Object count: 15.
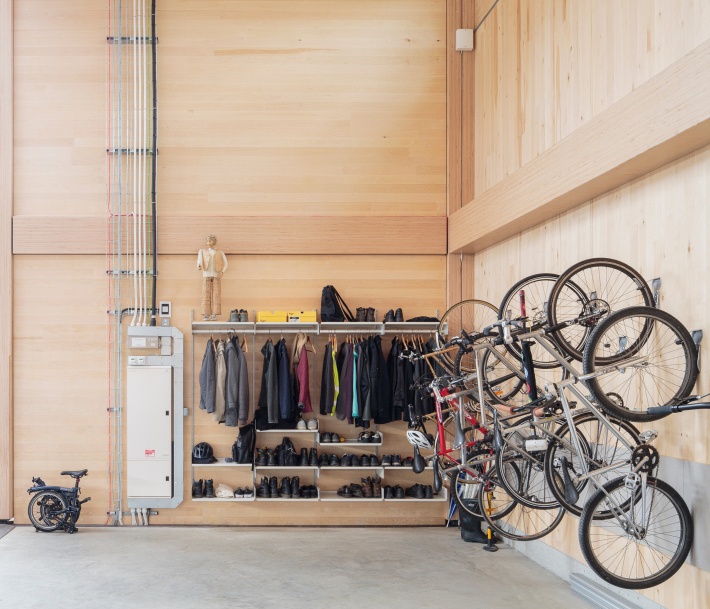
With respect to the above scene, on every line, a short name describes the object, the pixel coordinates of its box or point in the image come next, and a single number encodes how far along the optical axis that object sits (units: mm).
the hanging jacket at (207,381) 6672
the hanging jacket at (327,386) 6715
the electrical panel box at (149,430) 6824
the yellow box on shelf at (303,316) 6750
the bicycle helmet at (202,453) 6727
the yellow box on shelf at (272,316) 6727
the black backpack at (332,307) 6801
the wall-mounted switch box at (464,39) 7070
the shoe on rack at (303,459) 6734
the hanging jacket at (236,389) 6641
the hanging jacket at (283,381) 6603
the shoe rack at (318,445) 6805
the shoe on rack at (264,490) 6719
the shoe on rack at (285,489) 6703
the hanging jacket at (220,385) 6691
